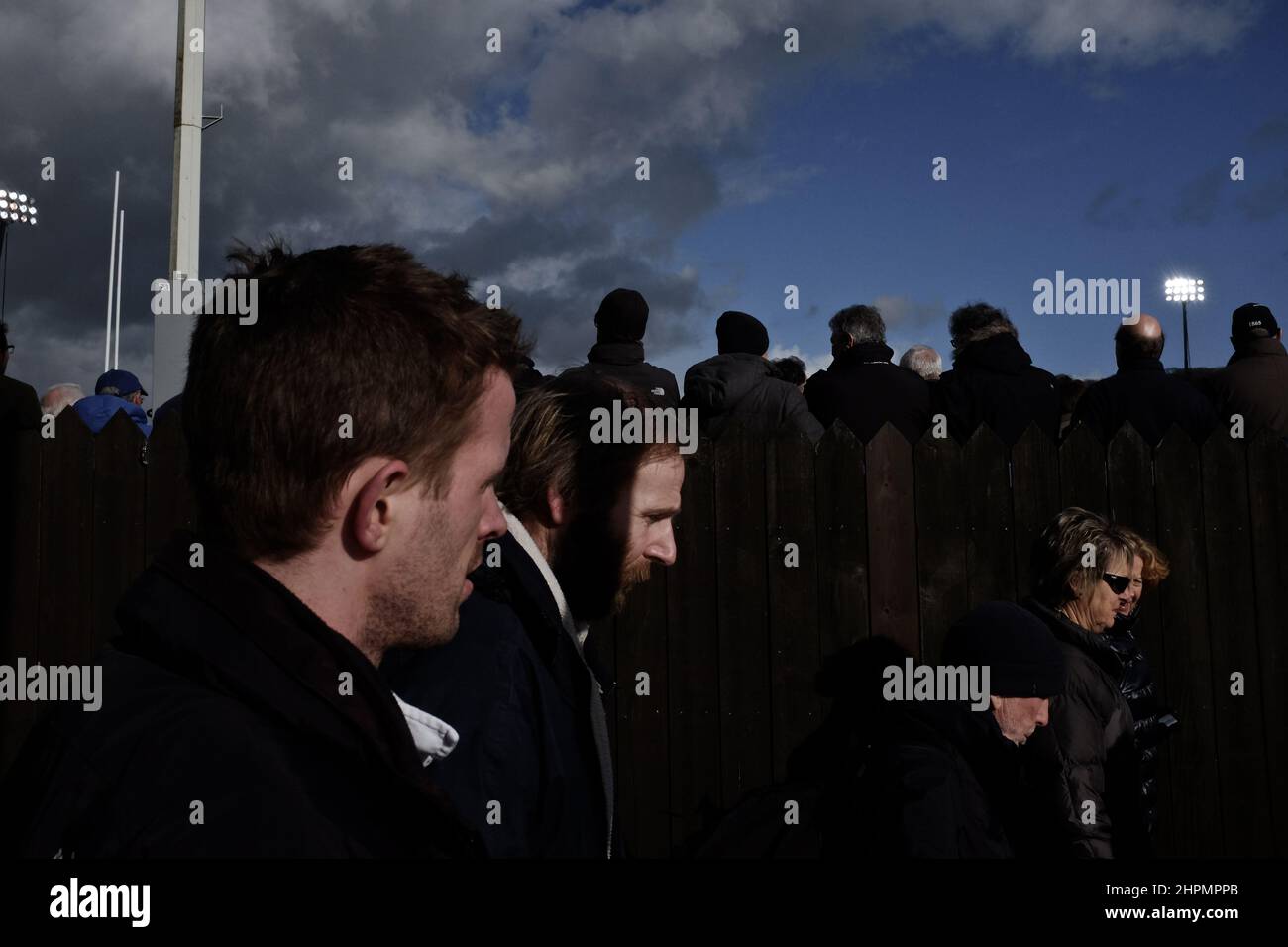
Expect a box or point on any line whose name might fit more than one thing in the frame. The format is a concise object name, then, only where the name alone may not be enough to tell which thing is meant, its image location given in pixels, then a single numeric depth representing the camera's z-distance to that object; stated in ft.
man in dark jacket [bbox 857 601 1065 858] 7.12
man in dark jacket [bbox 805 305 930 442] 17.48
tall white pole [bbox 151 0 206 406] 24.89
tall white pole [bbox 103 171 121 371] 112.57
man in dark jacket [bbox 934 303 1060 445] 17.11
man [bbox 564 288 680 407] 17.30
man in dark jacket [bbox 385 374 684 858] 5.46
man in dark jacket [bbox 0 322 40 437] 16.92
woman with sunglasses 10.71
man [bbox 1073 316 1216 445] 17.01
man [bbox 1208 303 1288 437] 17.53
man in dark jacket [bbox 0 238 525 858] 3.02
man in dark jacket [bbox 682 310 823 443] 17.52
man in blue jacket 20.39
